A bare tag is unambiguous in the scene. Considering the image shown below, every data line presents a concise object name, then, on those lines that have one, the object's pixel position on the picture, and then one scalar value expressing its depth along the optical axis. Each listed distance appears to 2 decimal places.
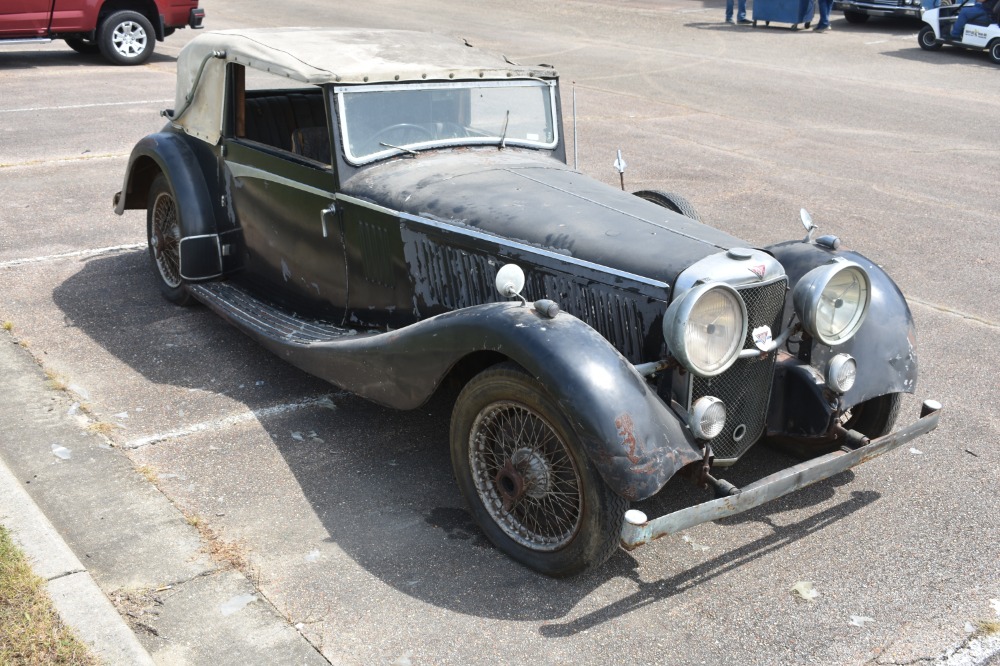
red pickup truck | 13.48
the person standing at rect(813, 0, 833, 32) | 19.88
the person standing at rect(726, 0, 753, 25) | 20.52
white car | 16.61
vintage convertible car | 3.67
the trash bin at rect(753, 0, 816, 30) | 19.77
